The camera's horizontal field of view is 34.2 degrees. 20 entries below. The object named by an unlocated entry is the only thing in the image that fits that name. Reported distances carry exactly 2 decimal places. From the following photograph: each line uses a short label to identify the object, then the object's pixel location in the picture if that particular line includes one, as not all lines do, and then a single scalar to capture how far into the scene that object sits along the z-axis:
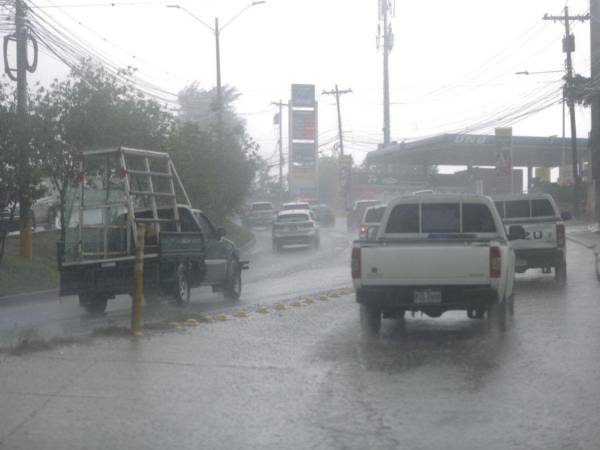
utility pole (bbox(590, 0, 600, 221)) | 45.38
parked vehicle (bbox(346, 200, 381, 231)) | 48.99
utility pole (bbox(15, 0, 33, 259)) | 22.75
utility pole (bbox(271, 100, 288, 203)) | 93.06
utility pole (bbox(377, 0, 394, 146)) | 79.38
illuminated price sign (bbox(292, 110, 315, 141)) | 93.94
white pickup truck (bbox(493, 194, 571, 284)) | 20.66
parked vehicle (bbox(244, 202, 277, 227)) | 60.91
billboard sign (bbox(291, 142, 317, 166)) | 95.38
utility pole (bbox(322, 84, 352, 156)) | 81.88
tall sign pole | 93.75
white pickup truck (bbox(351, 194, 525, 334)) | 12.12
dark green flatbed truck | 16.47
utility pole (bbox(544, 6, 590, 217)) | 46.38
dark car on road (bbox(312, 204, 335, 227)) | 61.56
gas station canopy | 63.19
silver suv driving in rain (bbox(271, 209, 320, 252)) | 39.06
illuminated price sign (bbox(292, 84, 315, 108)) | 93.38
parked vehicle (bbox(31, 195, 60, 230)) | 35.56
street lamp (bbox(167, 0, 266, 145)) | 42.41
